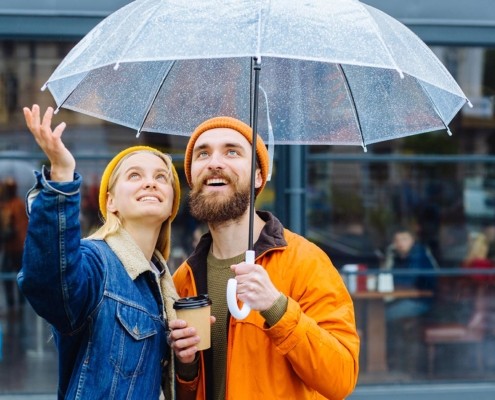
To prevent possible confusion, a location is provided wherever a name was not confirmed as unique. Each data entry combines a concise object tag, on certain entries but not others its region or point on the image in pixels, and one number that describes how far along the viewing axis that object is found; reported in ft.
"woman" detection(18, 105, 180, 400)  8.82
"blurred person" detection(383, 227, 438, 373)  24.08
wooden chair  24.61
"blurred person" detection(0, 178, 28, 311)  22.72
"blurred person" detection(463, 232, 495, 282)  24.48
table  24.03
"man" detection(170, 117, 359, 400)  9.98
